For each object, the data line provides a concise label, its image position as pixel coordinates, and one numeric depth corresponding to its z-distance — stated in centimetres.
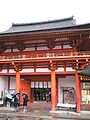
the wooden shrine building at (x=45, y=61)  937
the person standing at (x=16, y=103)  905
